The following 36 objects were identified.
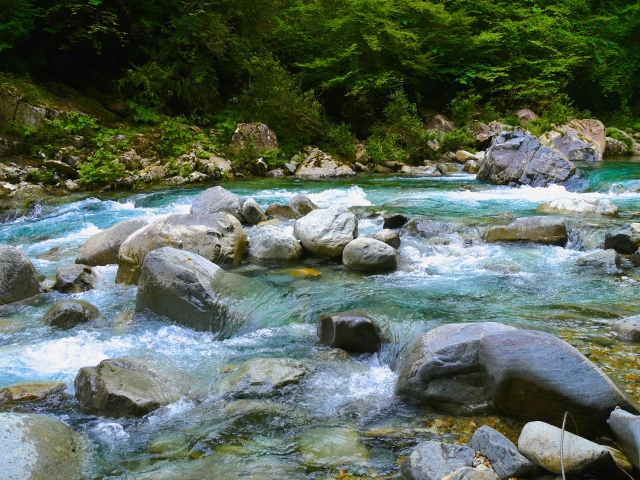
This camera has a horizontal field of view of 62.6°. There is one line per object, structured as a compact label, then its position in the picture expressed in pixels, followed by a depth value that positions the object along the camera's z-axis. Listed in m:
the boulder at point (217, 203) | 8.91
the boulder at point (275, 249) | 7.35
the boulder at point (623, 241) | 7.15
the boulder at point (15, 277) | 6.09
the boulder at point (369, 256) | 6.90
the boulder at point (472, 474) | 2.70
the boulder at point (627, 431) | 2.79
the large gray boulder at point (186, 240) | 6.87
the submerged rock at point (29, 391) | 3.97
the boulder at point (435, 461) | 2.83
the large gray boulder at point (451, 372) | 3.75
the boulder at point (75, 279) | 6.50
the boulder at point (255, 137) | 16.17
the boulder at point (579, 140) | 16.94
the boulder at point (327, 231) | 7.34
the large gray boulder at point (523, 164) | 12.44
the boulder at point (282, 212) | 9.64
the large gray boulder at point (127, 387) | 3.77
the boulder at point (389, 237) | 7.67
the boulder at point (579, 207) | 9.14
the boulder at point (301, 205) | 9.80
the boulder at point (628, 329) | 4.45
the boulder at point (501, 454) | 2.82
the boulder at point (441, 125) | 19.14
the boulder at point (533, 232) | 7.77
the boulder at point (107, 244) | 7.53
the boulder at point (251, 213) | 9.15
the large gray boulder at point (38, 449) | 2.93
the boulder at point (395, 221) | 8.84
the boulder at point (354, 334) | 4.73
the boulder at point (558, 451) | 2.78
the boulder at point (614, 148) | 18.88
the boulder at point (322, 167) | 15.67
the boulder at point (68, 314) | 5.39
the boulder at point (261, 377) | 4.09
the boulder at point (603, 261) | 6.54
